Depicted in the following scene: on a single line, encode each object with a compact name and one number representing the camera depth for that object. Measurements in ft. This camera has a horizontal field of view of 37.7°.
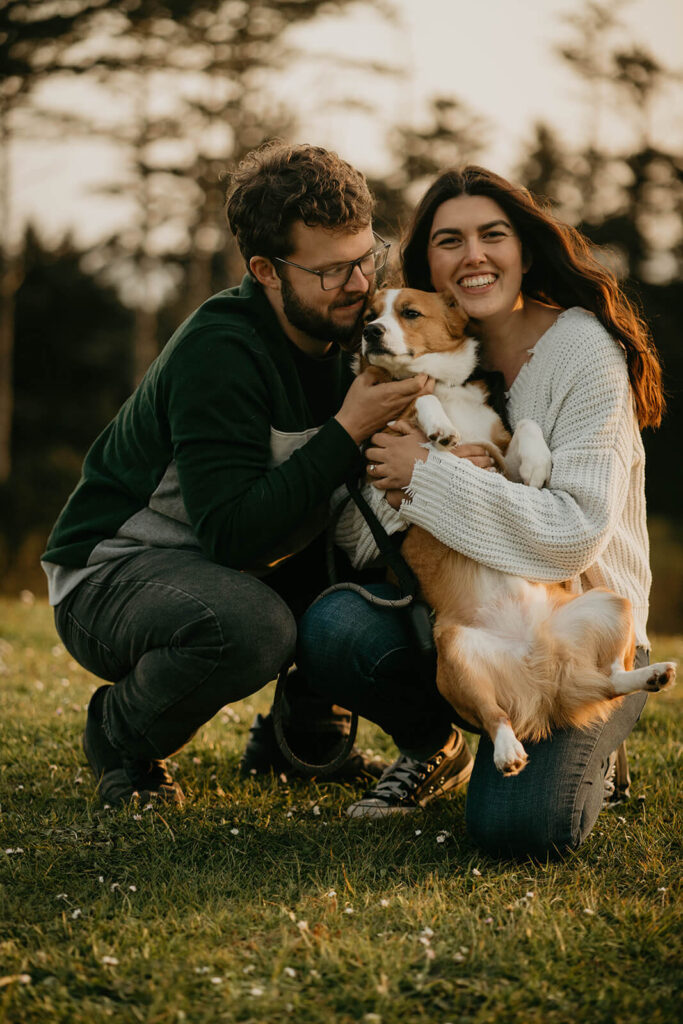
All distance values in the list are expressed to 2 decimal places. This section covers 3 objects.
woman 9.21
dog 9.16
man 9.81
